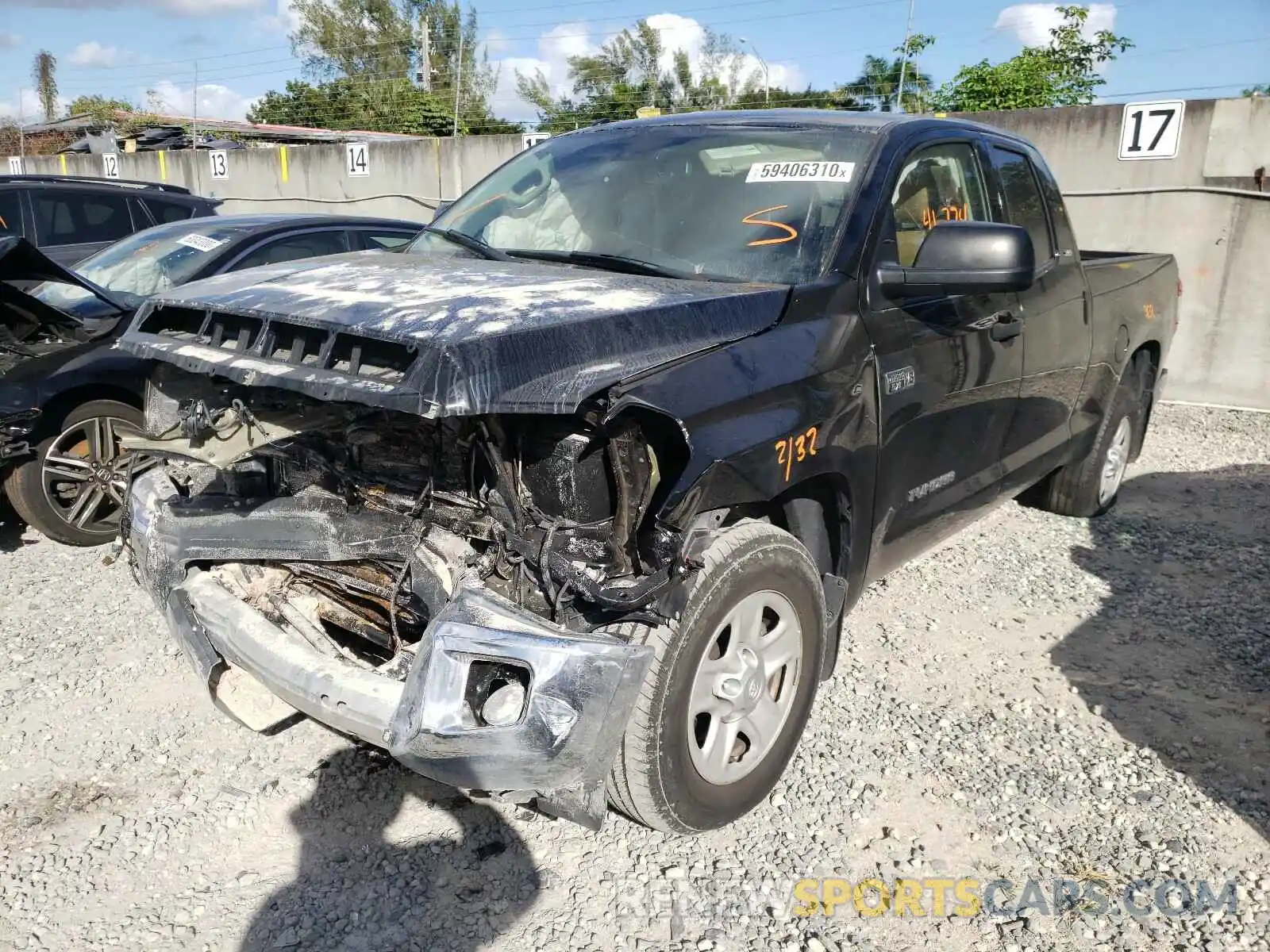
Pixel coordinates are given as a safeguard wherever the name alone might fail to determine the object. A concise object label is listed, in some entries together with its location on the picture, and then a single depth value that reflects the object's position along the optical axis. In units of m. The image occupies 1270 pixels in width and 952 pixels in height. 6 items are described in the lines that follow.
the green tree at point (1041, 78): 20.56
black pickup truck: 2.14
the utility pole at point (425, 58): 26.81
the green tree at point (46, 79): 54.97
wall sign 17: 8.33
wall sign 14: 14.05
